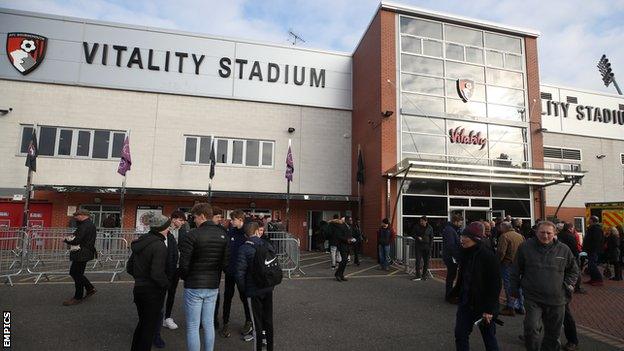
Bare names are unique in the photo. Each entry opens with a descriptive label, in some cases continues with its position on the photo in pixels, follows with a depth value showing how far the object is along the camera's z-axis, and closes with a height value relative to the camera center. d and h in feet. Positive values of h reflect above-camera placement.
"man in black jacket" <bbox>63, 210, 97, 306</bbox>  23.13 -2.77
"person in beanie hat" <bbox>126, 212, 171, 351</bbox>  13.64 -2.67
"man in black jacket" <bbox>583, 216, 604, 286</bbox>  33.09 -2.70
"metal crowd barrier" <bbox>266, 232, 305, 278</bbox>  36.78 -4.18
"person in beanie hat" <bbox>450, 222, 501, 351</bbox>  13.57 -2.88
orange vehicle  51.21 +0.51
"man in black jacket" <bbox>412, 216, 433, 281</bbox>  34.01 -2.77
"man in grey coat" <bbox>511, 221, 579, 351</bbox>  13.98 -2.58
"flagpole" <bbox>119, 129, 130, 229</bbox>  51.11 +0.69
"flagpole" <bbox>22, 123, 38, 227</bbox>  48.78 +0.72
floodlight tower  99.88 +38.35
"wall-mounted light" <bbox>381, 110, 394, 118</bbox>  50.93 +13.09
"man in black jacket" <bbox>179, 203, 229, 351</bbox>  13.58 -2.48
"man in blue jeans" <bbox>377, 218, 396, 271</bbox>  40.32 -3.34
